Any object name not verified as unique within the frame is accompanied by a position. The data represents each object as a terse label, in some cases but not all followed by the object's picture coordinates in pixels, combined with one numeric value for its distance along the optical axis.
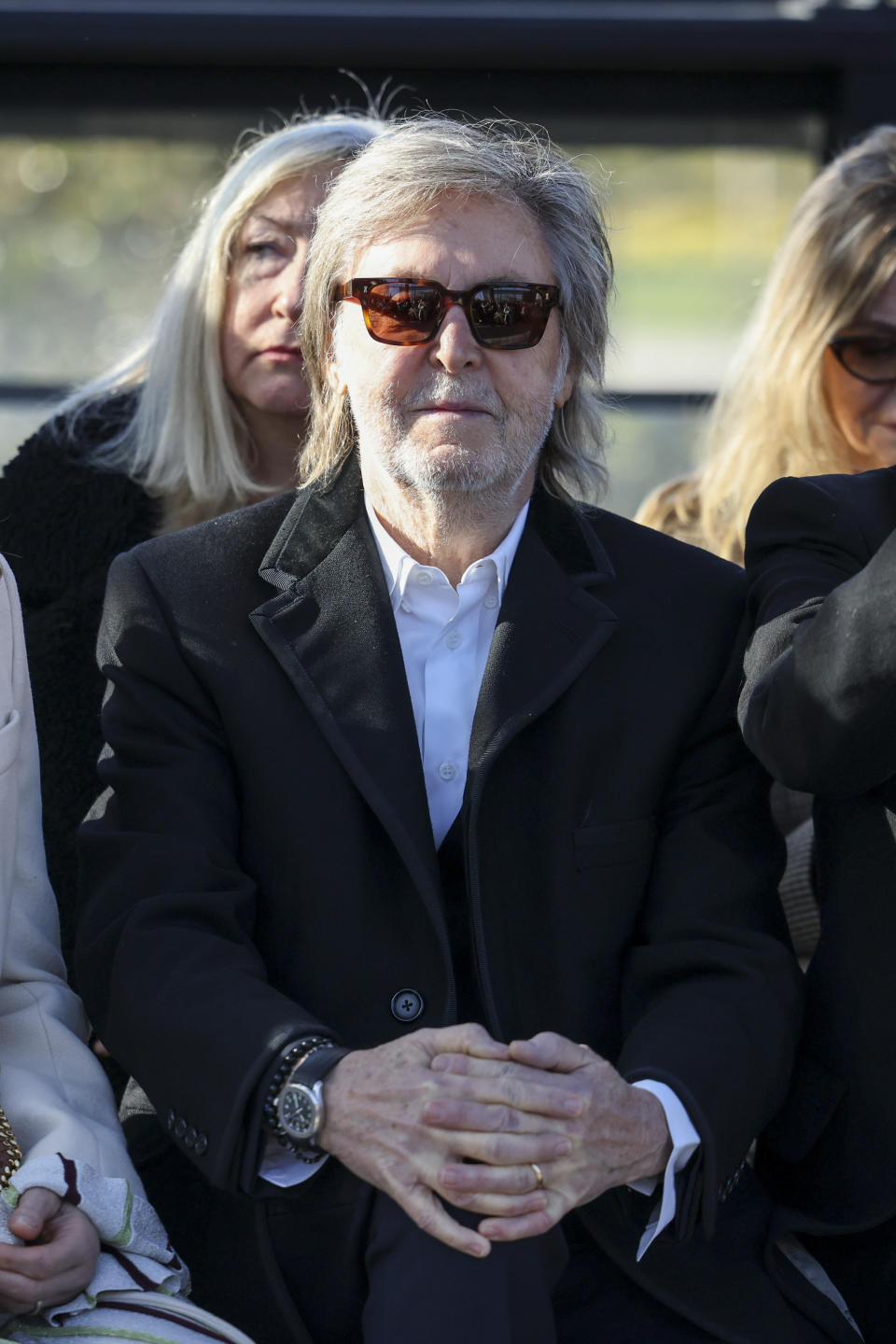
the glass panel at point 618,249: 8.73
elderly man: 4.12
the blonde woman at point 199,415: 6.31
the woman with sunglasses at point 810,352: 6.61
